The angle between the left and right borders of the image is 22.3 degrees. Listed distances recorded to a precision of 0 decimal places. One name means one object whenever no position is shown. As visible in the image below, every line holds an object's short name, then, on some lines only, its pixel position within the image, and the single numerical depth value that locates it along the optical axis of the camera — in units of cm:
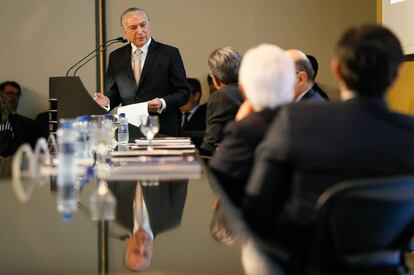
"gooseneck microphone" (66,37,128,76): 1053
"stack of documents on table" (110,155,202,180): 375
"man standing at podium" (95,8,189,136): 750
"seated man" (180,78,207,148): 1044
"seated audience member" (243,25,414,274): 240
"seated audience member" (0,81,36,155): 1031
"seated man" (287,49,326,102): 496
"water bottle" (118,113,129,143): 601
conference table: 217
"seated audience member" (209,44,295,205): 295
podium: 610
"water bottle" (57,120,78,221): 308
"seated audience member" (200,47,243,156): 592
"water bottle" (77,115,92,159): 400
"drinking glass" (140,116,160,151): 518
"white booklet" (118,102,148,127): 654
